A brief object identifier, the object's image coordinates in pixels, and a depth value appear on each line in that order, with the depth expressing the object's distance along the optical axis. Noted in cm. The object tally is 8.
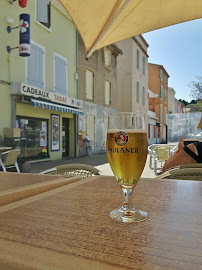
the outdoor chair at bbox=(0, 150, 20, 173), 534
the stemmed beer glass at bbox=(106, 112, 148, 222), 60
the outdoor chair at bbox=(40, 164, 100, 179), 180
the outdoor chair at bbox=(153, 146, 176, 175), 648
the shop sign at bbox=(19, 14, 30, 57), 752
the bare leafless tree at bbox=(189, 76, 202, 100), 1745
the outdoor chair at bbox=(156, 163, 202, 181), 151
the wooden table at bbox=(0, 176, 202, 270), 34
